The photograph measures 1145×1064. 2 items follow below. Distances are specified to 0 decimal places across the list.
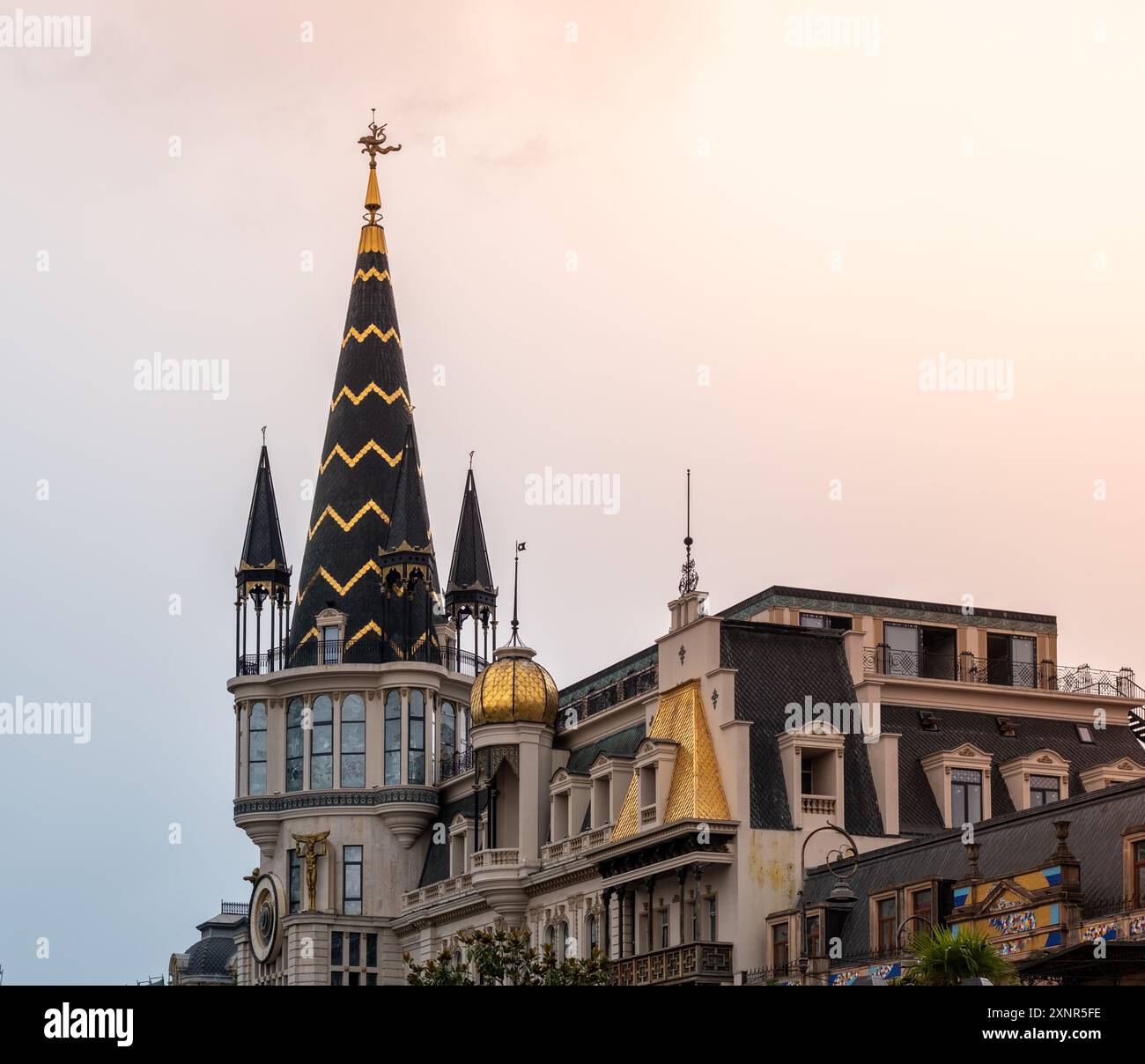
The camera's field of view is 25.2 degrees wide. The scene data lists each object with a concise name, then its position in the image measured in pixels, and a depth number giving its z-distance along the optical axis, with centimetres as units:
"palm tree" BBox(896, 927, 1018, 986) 4791
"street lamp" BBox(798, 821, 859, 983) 5778
